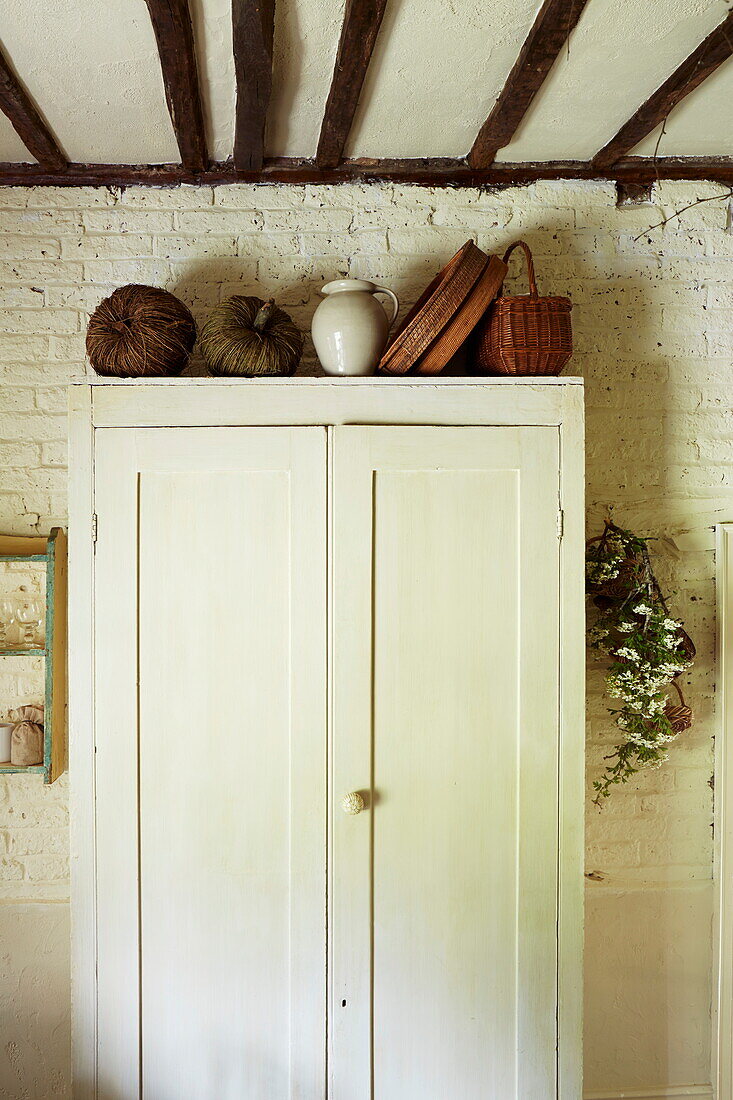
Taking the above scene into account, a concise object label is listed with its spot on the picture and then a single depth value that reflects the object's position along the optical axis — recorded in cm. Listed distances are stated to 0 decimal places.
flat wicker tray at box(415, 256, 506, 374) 162
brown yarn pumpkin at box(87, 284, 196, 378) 164
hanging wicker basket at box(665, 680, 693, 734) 185
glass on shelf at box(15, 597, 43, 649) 193
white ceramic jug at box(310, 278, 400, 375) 163
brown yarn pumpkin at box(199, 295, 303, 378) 166
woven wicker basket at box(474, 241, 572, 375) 162
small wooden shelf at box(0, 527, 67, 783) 180
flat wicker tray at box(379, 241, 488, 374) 160
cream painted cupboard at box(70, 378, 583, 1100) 157
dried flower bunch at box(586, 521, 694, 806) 175
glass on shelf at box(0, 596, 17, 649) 193
